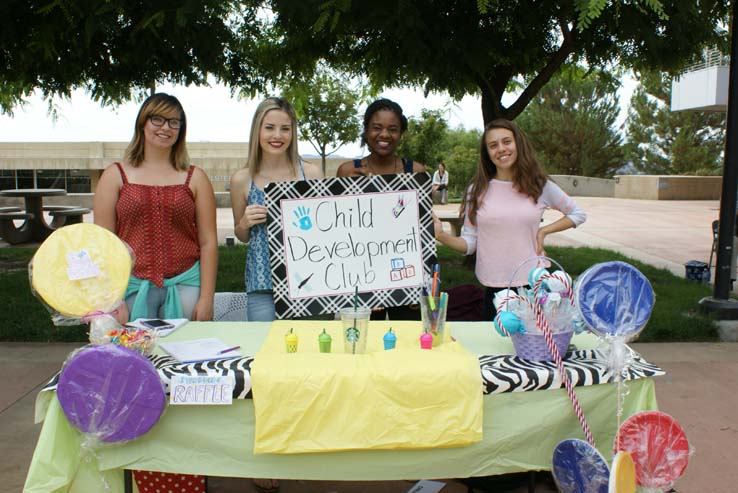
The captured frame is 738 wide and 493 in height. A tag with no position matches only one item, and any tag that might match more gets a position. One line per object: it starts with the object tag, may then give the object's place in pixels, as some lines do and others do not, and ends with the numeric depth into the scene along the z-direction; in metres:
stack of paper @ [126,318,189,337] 2.97
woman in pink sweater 3.50
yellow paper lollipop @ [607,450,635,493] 2.23
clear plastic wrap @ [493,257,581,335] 2.60
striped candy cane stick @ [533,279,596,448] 2.53
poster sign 3.09
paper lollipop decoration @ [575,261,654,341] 2.57
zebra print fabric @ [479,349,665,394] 2.52
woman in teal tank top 3.27
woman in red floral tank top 3.19
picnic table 12.25
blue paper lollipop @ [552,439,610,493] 2.41
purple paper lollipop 2.36
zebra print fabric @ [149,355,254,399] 2.44
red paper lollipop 2.44
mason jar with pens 2.75
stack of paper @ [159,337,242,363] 2.62
